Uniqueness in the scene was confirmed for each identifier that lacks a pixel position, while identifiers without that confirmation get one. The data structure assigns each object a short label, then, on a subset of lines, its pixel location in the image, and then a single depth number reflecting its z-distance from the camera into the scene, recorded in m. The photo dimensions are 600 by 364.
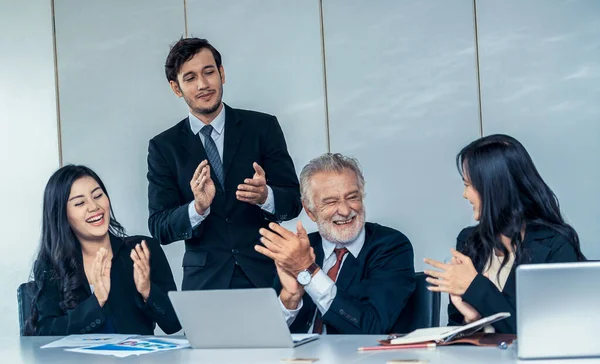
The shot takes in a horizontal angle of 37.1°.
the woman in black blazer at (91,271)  3.63
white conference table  2.31
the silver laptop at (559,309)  2.15
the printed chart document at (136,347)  2.79
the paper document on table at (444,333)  2.41
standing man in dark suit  4.12
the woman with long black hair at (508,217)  2.94
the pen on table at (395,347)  2.51
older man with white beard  3.17
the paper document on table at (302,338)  2.74
